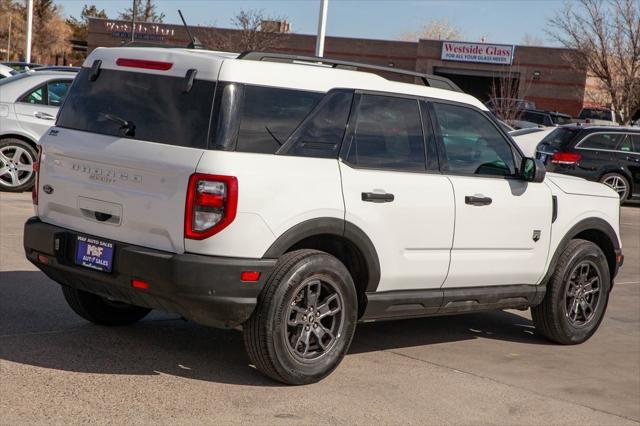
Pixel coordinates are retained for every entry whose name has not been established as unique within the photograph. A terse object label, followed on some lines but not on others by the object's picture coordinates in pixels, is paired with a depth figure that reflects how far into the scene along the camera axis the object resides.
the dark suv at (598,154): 19.84
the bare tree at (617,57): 32.41
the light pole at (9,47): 59.00
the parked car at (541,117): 35.84
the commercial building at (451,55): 56.44
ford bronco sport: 5.39
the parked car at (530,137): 21.42
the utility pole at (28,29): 32.56
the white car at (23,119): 13.03
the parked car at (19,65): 24.55
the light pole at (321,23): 22.45
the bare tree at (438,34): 102.27
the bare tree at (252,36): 43.09
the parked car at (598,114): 39.84
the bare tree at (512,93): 36.69
